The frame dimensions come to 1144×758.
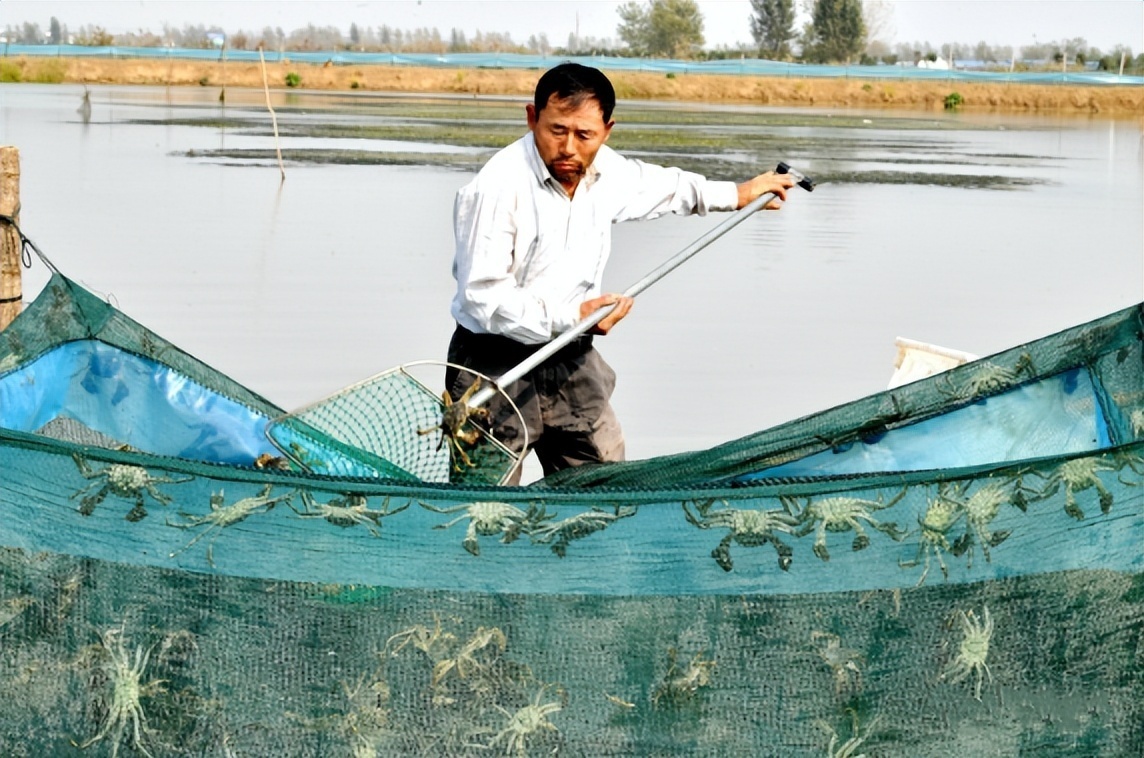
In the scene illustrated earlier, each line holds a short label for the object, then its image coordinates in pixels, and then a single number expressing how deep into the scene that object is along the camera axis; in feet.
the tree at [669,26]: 362.33
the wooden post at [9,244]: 19.49
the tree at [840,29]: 323.98
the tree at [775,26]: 345.92
